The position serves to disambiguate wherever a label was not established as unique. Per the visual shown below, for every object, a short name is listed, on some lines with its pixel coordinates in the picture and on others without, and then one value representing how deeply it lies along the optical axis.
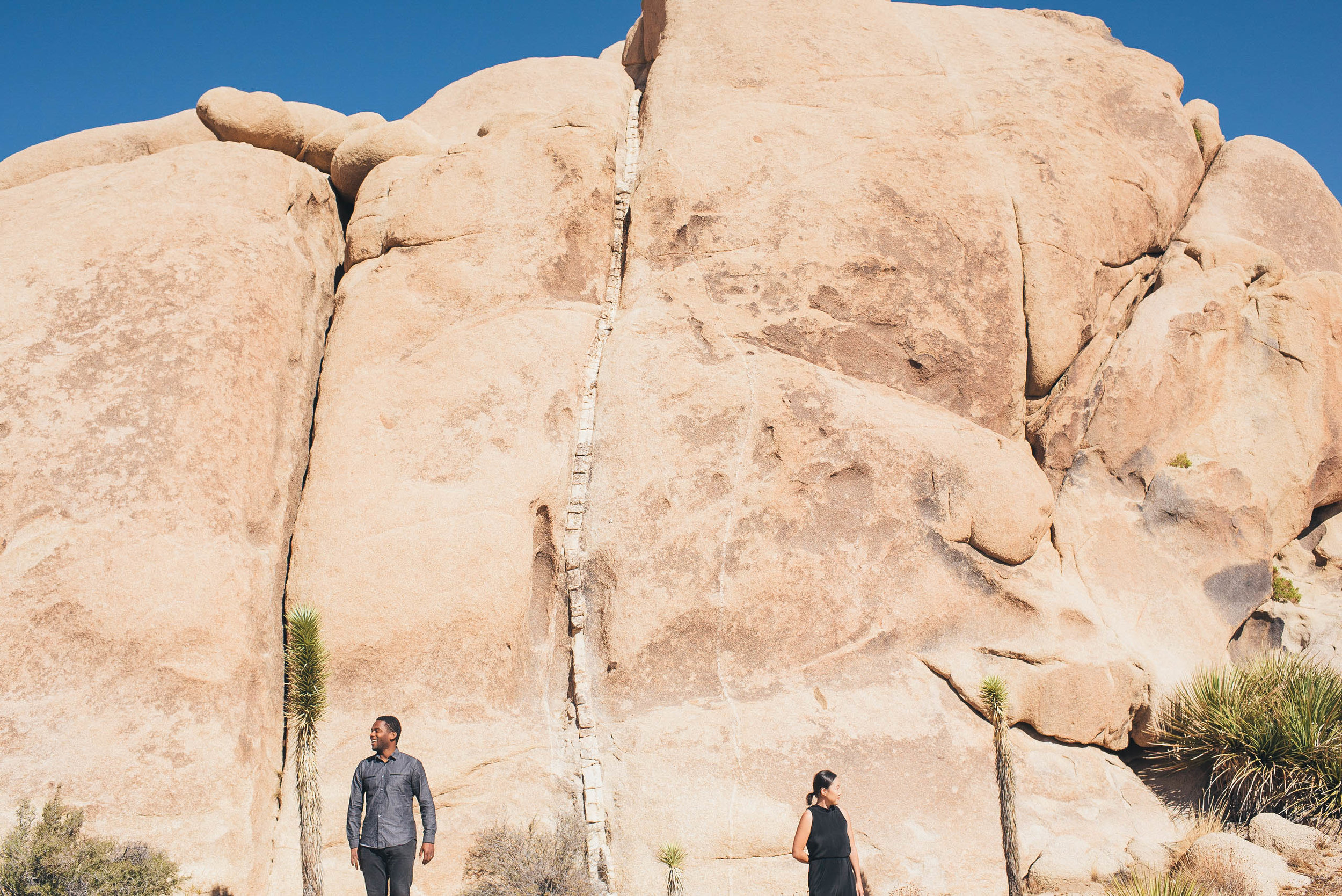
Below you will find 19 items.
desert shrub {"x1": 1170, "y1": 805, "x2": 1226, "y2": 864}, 8.17
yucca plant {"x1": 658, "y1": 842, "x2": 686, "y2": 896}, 7.46
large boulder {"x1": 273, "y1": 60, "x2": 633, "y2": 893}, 8.33
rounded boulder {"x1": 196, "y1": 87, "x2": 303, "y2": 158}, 11.73
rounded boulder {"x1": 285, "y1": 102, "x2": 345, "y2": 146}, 12.05
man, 5.95
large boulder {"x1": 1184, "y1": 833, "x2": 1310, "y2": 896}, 7.29
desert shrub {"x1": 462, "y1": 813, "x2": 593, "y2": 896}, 7.46
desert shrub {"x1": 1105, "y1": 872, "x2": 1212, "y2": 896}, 6.98
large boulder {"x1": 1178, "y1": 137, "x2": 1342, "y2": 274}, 12.48
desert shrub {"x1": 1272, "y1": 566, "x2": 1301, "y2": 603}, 10.75
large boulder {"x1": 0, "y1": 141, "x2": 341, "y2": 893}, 7.35
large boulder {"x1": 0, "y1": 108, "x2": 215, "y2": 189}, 11.73
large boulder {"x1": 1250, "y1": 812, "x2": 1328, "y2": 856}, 7.77
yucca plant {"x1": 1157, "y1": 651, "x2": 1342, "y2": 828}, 8.16
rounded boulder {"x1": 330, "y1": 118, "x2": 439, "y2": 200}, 11.52
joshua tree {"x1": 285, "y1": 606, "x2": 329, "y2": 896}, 6.52
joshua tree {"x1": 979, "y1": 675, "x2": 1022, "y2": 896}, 7.29
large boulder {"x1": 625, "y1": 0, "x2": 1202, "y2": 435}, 10.07
